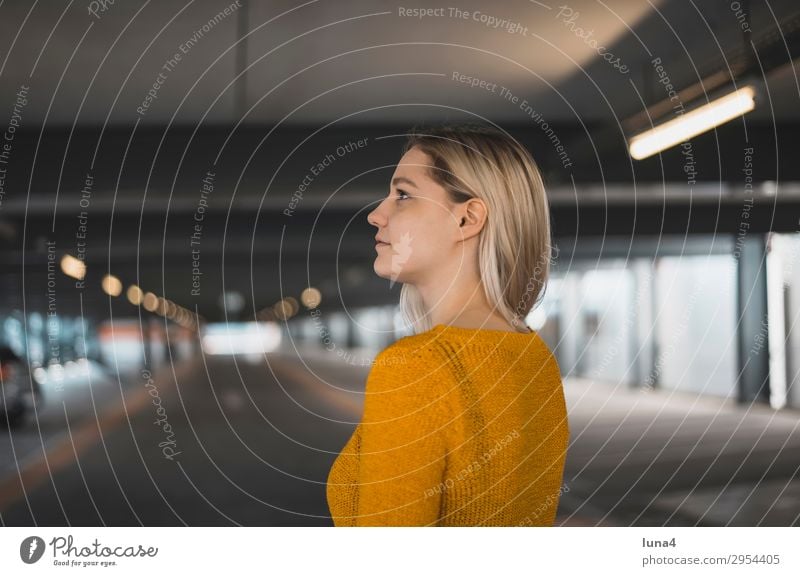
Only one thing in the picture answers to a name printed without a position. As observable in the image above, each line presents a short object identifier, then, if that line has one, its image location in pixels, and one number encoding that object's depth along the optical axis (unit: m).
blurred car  8.96
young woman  1.04
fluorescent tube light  3.07
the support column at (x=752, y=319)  10.27
